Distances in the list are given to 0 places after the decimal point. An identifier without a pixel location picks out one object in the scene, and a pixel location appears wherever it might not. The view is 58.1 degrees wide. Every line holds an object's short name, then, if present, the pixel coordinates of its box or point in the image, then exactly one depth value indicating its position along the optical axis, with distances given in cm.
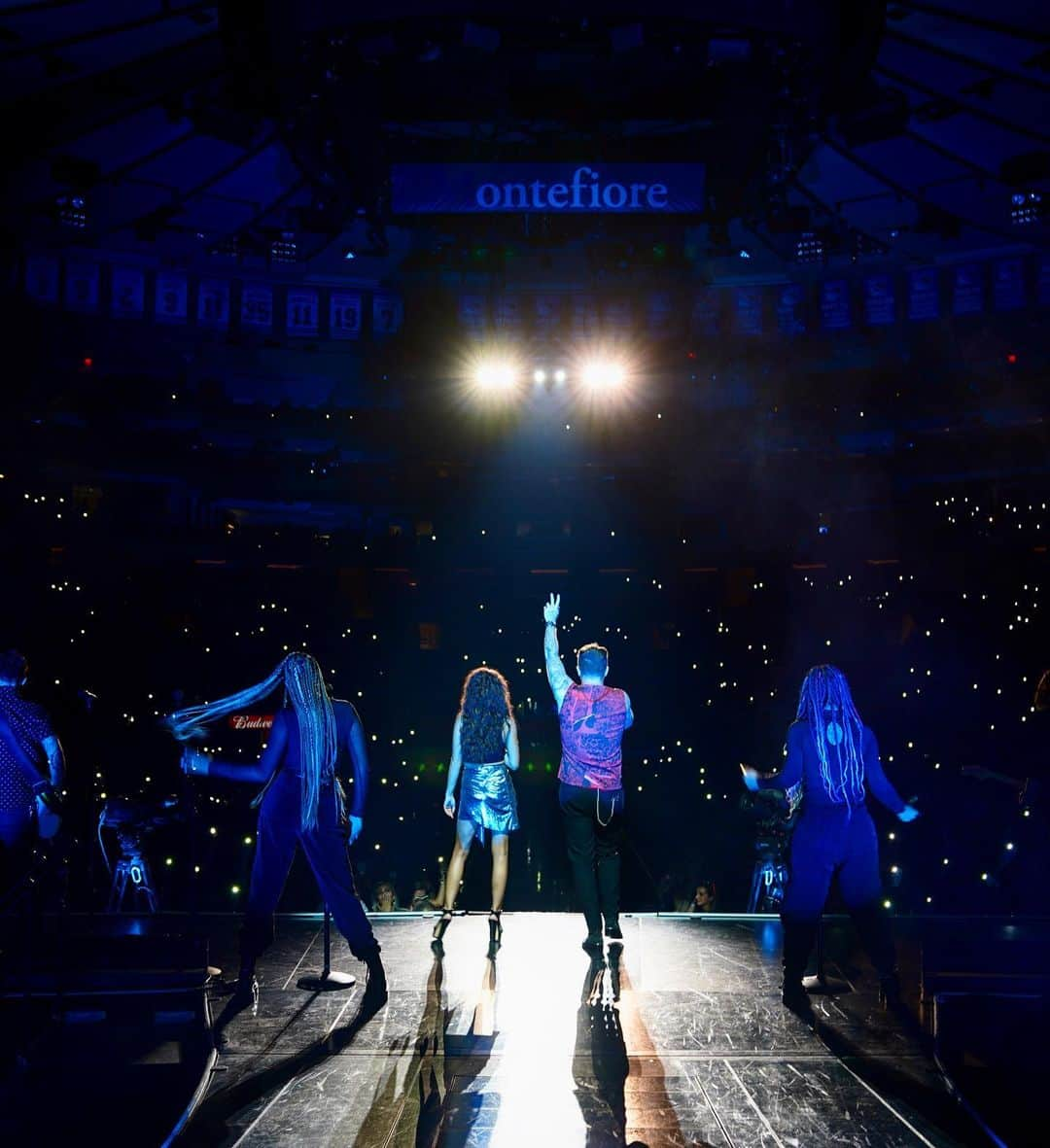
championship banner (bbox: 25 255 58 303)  1792
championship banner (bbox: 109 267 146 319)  1852
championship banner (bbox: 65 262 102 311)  1817
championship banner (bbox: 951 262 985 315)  1833
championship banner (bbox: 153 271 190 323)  1873
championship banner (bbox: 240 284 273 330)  1933
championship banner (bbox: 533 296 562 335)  1955
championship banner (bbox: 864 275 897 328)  1909
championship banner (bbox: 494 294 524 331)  1964
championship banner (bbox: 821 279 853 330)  1941
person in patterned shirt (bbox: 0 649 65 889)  600
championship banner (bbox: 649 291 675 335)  1947
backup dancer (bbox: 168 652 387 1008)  533
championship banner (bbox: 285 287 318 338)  1950
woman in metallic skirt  663
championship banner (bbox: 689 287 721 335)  1972
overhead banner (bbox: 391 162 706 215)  908
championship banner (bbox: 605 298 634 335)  1887
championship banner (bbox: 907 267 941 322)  1872
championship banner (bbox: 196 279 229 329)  1912
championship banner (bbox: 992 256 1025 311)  1802
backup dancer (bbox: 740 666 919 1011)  521
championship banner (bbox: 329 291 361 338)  1958
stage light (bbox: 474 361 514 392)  1708
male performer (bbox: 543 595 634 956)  572
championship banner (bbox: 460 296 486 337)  1978
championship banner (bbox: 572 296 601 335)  1936
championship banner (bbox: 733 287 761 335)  1966
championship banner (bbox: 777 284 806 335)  1959
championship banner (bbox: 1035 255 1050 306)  1788
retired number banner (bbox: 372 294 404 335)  1980
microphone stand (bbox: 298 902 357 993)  555
